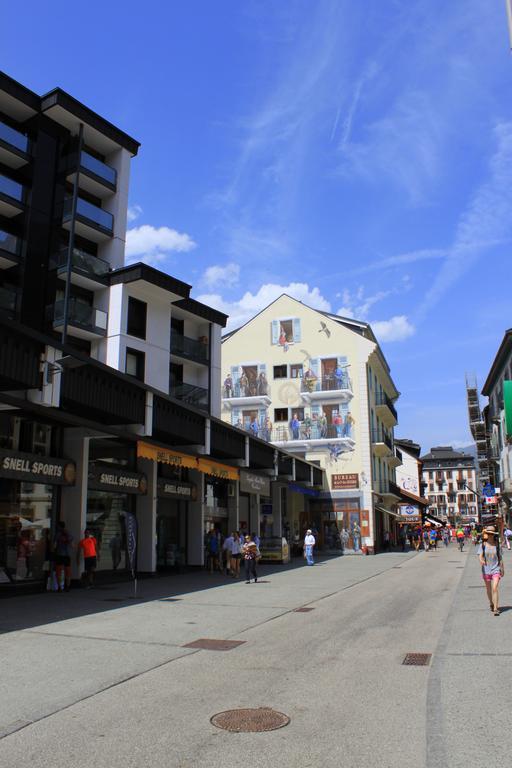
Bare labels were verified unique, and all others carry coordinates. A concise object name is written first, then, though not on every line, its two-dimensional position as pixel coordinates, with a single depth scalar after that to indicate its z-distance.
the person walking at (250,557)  19.28
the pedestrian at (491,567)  11.86
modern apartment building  15.94
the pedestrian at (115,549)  19.89
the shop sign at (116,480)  18.55
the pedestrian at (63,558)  16.56
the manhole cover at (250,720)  5.45
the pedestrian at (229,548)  22.31
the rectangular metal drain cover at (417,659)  8.02
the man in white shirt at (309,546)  28.02
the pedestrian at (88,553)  17.06
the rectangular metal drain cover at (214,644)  9.21
